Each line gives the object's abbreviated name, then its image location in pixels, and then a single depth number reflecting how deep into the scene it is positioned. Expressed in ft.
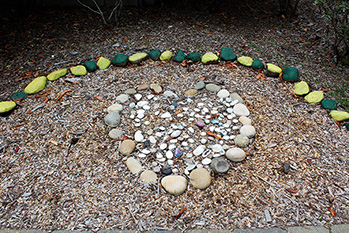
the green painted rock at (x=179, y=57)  10.55
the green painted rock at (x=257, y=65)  10.30
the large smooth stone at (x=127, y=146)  7.45
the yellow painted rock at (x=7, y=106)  8.57
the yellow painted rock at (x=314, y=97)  9.17
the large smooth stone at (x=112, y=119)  8.10
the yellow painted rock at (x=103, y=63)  10.28
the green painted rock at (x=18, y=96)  9.11
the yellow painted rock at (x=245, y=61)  10.46
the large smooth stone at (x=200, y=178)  6.79
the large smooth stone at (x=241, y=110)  8.50
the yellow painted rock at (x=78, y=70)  9.97
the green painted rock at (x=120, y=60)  10.27
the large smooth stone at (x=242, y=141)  7.66
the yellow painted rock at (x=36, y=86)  9.32
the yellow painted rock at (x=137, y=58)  10.48
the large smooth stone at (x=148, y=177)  6.90
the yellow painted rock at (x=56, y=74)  9.75
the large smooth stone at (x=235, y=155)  7.32
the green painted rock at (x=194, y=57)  10.52
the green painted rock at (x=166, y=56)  10.62
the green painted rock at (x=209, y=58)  10.46
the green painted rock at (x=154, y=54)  10.63
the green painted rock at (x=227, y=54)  10.61
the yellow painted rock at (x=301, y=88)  9.40
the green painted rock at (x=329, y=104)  8.93
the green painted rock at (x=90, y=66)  10.10
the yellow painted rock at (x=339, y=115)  8.54
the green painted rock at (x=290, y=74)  9.82
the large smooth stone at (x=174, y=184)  6.66
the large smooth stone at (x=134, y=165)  7.10
